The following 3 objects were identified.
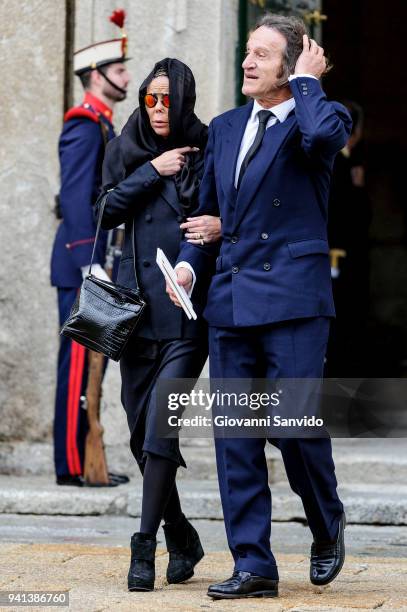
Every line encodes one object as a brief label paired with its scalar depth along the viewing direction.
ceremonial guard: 15.71
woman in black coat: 11.13
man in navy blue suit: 10.47
